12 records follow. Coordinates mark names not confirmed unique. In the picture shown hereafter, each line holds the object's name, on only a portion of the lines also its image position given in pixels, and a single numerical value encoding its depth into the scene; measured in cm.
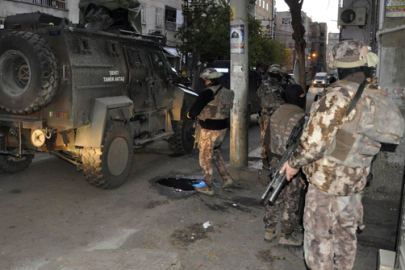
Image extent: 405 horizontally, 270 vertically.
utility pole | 670
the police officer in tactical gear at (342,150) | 290
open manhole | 620
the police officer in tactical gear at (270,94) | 707
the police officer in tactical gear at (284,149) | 417
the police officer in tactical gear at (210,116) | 593
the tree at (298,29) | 1482
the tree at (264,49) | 3096
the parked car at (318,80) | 4771
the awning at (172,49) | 2837
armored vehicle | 551
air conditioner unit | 845
